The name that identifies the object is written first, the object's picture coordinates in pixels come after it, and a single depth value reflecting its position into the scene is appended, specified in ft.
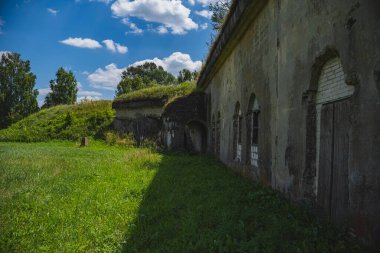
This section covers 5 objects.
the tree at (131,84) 166.50
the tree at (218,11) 96.07
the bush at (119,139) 75.46
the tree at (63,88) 147.95
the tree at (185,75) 152.40
